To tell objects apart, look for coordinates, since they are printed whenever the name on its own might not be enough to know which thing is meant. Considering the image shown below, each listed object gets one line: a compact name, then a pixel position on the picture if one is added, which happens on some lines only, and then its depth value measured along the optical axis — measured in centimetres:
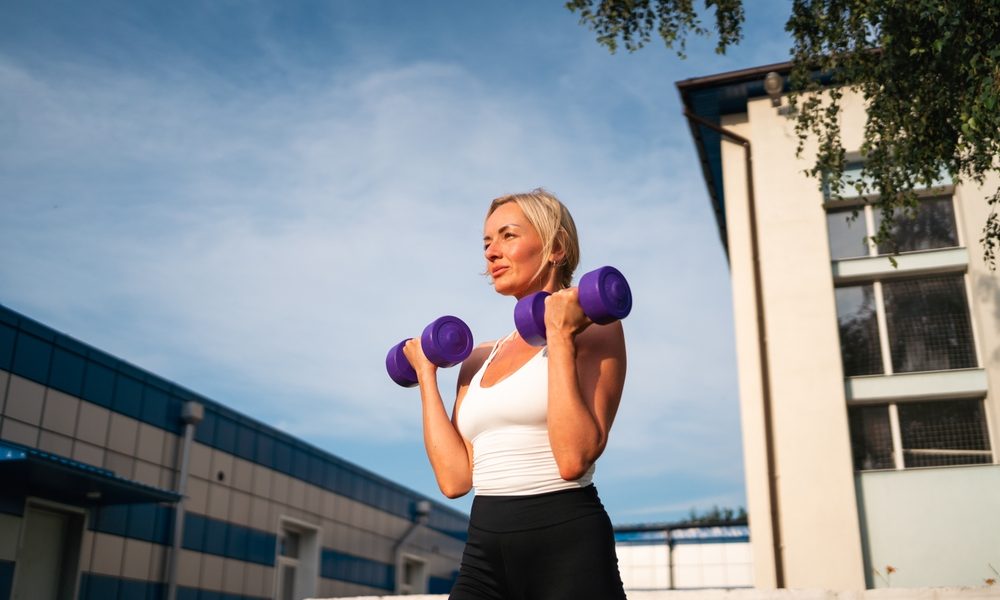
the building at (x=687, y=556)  3088
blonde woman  216
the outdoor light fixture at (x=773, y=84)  1622
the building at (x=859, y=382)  1425
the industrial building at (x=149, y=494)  1547
